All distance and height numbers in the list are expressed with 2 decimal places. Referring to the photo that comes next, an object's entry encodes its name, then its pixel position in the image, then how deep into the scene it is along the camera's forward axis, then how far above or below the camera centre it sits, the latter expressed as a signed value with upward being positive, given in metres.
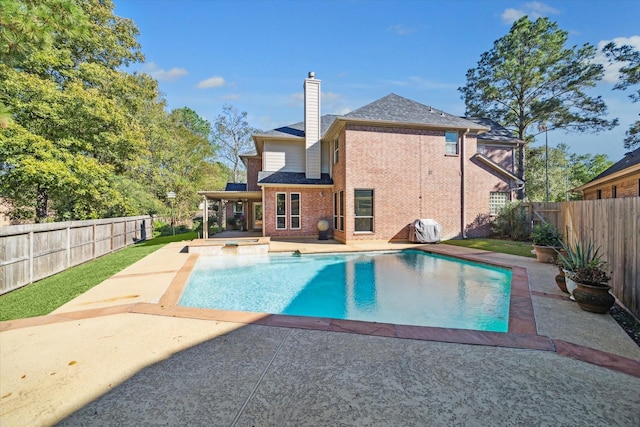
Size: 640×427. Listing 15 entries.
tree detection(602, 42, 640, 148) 17.14 +9.68
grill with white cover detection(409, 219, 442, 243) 13.02 -0.80
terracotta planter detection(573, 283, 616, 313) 4.12 -1.29
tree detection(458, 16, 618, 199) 19.09 +9.93
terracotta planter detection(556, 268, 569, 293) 5.20 -1.31
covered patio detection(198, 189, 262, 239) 14.57 +0.61
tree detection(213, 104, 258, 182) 33.56 +10.18
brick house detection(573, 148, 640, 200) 13.45 +1.85
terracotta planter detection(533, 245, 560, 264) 7.95 -1.18
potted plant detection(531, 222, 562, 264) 8.02 -0.83
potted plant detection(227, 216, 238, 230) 22.72 -0.69
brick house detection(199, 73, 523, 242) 13.29 +2.07
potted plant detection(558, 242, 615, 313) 4.14 -1.11
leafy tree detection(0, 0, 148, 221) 11.91 +4.46
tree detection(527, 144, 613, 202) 28.09 +4.25
